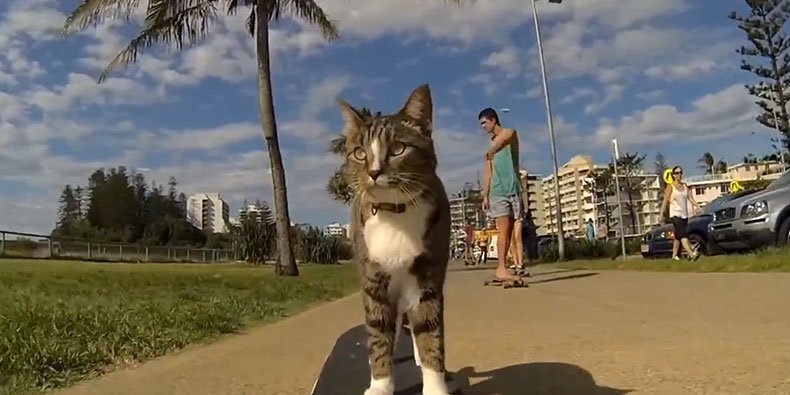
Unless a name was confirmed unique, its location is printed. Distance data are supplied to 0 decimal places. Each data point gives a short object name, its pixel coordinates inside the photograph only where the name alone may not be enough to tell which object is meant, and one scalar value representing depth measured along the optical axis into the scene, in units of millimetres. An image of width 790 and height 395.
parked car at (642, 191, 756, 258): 14594
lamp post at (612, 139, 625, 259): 18406
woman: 13547
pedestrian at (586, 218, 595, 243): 31766
